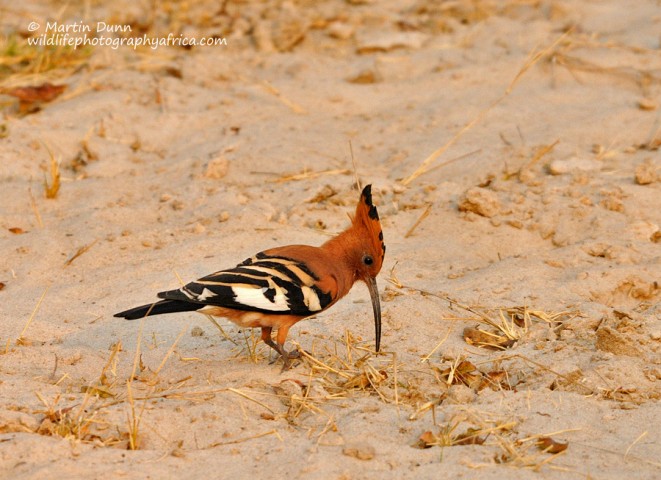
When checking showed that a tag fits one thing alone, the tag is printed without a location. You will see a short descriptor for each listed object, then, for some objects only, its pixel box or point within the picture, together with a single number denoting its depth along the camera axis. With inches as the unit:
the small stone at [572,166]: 473.1
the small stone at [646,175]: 455.5
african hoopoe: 305.1
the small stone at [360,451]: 251.0
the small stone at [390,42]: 639.8
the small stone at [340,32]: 660.7
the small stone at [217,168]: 483.8
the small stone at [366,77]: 597.9
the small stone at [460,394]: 294.1
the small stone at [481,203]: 443.2
